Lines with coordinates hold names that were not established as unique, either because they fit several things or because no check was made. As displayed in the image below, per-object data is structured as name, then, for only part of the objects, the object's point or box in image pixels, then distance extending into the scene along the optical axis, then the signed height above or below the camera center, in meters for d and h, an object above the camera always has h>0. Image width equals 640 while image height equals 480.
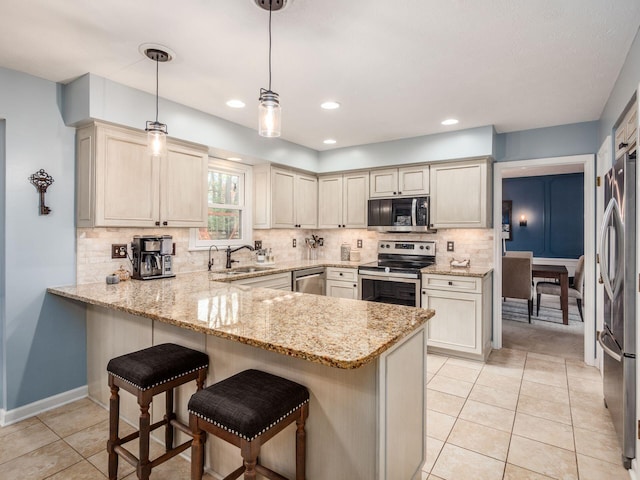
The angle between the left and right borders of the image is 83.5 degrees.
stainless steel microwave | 4.17 +0.30
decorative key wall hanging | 2.57 +0.40
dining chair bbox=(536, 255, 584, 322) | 5.14 -0.71
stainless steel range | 3.97 -0.37
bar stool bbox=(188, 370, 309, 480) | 1.29 -0.66
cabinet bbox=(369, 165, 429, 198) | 4.20 +0.70
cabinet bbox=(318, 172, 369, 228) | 4.65 +0.52
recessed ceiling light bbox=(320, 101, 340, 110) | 3.12 +1.18
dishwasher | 4.12 -0.49
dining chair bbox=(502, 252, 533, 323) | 5.10 -0.55
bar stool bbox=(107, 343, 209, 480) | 1.72 -0.70
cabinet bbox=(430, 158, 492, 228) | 3.83 +0.50
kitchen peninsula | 1.41 -0.56
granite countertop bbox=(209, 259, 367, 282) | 3.35 -0.32
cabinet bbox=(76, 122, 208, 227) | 2.66 +0.47
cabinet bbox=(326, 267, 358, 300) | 4.37 -0.53
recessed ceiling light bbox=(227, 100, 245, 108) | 3.05 +1.17
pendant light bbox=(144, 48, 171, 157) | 2.13 +0.60
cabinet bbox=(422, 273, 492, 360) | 3.60 -0.76
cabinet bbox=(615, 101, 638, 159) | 2.01 +0.68
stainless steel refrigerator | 1.92 -0.30
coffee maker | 2.97 -0.15
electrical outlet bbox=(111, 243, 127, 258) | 3.00 -0.10
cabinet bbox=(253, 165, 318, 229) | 4.27 +0.51
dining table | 5.04 -0.57
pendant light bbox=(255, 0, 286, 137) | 1.72 +0.63
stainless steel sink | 3.86 -0.34
